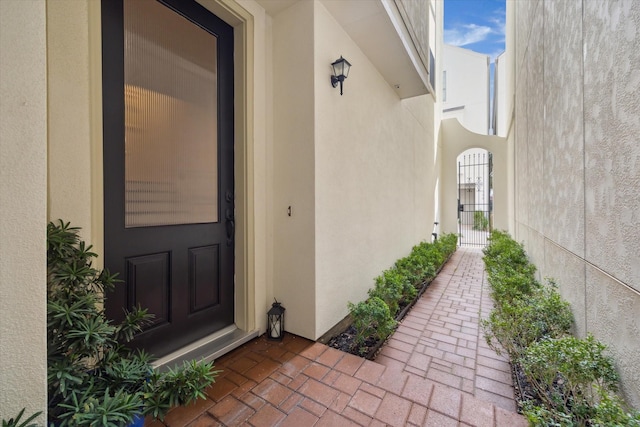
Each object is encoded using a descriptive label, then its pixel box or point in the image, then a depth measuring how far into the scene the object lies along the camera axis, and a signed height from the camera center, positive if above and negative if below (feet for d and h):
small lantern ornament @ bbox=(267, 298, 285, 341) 8.22 -3.54
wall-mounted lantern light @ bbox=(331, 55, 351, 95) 8.72 +4.70
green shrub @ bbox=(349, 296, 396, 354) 8.08 -3.36
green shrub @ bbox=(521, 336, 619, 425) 4.24 -2.72
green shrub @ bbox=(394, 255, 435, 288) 12.72 -3.03
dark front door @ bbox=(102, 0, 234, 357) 5.73 +1.14
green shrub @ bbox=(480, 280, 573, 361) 6.33 -2.78
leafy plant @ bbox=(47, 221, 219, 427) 3.54 -2.37
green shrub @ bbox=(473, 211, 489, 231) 39.88 -1.56
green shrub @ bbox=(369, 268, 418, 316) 9.72 -2.94
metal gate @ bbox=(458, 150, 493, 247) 31.76 -0.60
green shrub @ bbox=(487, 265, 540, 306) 8.67 -2.61
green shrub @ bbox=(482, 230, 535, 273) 12.50 -2.32
